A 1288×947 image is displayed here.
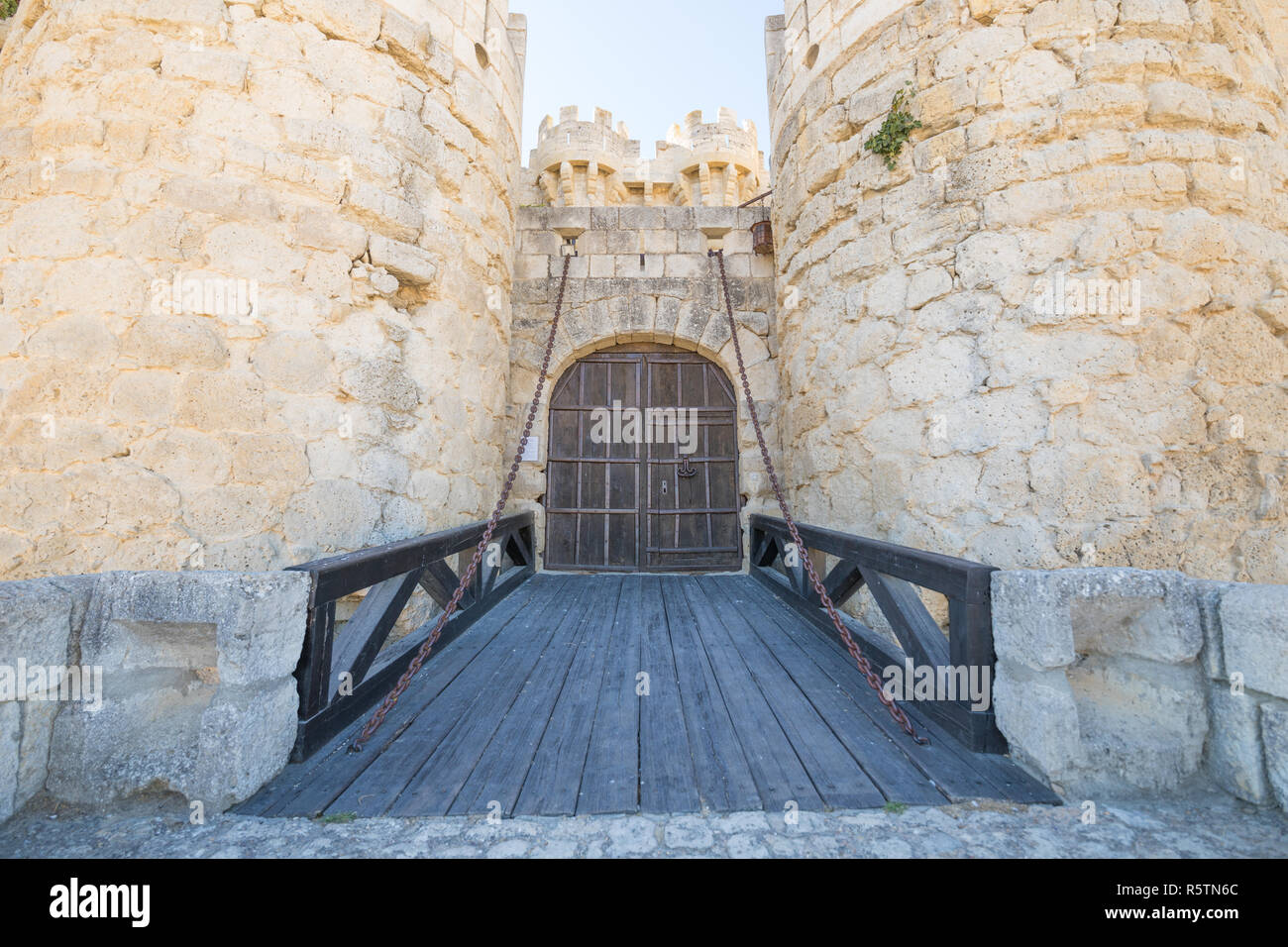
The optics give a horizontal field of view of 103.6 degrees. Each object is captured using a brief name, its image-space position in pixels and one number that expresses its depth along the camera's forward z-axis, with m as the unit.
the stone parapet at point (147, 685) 1.34
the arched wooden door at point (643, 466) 4.64
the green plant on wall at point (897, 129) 2.87
